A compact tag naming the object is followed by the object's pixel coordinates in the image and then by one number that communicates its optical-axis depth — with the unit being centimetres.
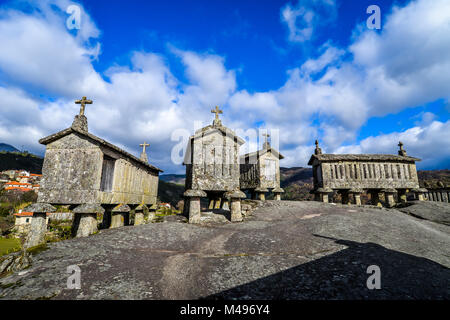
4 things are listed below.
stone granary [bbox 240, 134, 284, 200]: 1870
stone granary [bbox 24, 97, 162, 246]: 912
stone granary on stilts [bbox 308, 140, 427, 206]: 1791
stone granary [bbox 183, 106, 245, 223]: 1203
